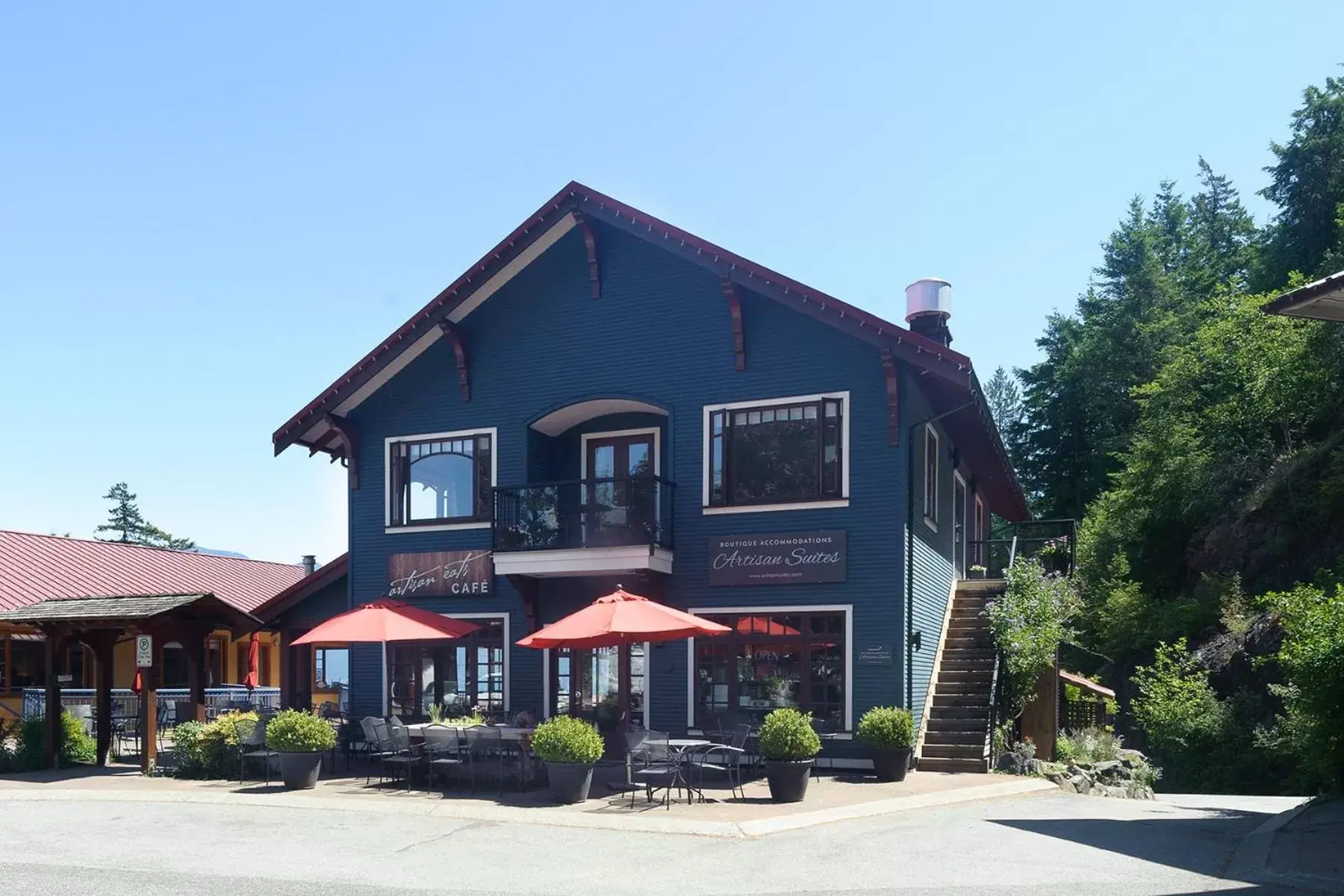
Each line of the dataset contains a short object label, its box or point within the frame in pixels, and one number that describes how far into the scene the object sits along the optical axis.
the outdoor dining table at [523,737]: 15.26
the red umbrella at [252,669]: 26.04
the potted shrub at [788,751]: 13.78
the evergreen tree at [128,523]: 73.75
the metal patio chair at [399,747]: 15.41
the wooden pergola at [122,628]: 18.20
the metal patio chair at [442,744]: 15.23
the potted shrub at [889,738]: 15.77
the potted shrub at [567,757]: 13.98
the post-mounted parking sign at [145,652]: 18.19
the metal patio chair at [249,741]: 16.69
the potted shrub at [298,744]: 15.50
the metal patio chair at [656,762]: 13.71
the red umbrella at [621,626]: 14.62
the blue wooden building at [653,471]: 17.70
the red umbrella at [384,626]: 16.61
